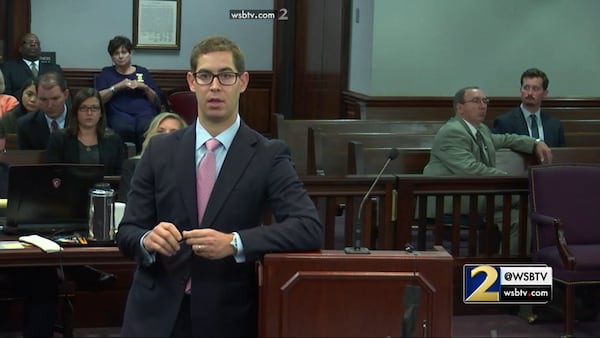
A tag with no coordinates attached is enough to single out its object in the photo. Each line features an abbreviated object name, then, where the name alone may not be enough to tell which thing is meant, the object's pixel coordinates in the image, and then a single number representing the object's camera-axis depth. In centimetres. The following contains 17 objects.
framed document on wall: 2222
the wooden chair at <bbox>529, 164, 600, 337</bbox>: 1094
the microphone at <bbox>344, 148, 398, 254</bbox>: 499
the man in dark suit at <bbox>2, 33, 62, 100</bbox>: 1959
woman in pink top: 1510
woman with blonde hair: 972
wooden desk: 769
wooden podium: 484
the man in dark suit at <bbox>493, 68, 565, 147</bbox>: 1480
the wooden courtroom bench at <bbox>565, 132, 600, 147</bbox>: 1705
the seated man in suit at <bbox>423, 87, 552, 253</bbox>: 1238
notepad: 774
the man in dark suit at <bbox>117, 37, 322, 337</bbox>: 500
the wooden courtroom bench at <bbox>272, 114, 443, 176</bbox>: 1460
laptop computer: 816
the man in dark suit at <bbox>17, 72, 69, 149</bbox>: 1266
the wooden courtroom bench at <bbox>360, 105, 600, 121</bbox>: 1797
